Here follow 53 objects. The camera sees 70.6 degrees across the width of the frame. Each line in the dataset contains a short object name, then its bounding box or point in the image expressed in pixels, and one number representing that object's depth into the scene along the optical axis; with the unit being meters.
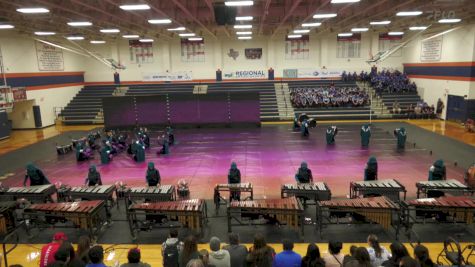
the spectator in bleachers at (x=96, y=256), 5.55
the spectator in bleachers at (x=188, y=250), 6.18
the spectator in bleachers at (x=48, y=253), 6.53
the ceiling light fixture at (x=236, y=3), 12.25
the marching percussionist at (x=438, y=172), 11.24
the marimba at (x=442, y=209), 8.94
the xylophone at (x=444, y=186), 10.25
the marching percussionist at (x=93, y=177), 11.88
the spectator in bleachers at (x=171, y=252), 6.68
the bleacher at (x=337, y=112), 29.83
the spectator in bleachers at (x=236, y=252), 6.32
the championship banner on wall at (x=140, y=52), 37.00
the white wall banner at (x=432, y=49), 29.05
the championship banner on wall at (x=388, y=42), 35.78
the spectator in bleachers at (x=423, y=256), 5.45
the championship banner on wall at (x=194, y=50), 36.91
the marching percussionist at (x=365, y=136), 19.53
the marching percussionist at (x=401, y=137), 18.91
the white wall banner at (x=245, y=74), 36.94
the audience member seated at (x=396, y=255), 5.70
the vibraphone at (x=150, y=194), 10.41
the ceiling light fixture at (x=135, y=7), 13.22
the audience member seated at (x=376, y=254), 6.10
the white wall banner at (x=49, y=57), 29.32
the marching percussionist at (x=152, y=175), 11.69
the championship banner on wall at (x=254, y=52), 36.78
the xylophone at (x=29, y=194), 10.92
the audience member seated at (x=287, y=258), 5.90
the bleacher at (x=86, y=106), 31.08
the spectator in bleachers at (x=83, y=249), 6.05
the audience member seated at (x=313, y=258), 5.57
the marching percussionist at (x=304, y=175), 11.46
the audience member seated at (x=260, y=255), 5.96
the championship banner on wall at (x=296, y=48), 36.47
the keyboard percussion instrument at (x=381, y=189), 10.36
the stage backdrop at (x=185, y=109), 27.81
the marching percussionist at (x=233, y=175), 11.98
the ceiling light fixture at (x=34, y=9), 13.81
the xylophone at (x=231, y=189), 11.00
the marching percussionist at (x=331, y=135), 20.31
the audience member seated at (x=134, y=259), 5.76
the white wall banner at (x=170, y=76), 36.94
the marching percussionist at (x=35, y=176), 11.64
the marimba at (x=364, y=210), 8.90
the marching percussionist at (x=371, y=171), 11.55
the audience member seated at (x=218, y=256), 6.02
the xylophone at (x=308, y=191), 10.33
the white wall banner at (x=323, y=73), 36.28
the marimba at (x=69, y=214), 9.25
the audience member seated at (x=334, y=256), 5.87
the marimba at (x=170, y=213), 9.18
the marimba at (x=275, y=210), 9.08
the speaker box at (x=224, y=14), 14.48
